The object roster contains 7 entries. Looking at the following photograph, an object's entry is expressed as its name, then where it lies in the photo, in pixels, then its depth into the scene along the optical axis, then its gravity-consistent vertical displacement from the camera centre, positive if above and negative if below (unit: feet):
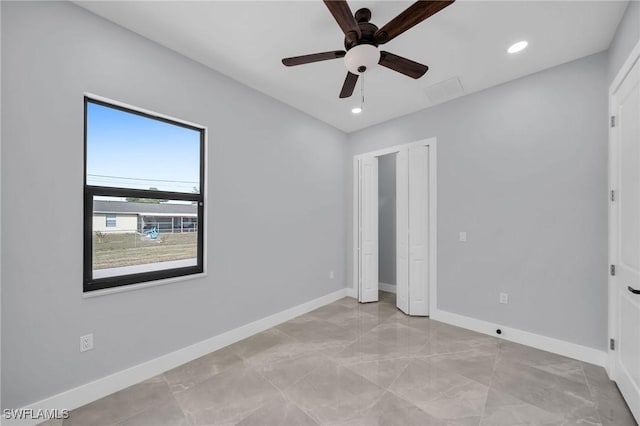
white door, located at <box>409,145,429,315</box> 11.76 -0.64
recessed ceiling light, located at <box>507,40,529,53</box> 7.50 +4.86
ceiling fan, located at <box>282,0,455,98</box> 4.85 +3.79
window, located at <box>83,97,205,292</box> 6.66 +0.50
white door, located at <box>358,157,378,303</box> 13.98 -0.60
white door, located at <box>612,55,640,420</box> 5.82 -0.48
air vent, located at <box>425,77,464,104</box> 9.65 +4.77
